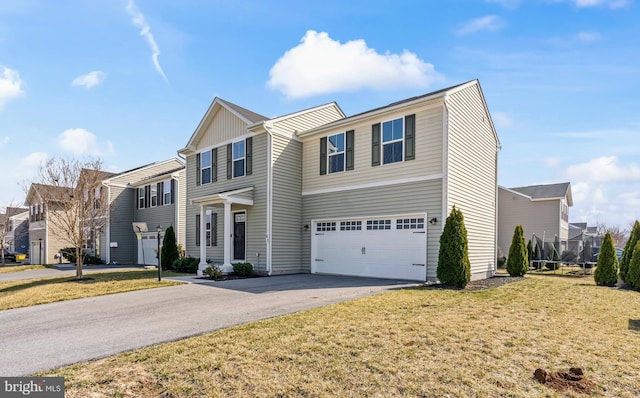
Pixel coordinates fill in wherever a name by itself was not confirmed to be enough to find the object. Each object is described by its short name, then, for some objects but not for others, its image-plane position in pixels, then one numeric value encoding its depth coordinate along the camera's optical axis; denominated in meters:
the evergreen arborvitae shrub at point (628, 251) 13.46
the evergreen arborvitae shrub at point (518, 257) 14.81
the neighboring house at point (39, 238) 28.78
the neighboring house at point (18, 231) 41.94
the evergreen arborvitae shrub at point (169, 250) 19.12
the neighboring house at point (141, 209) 23.11
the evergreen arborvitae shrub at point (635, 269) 12.06
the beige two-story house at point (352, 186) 12.47
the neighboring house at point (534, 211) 25.48
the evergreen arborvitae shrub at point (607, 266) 12.66
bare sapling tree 15.12
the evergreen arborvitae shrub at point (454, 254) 10.77
